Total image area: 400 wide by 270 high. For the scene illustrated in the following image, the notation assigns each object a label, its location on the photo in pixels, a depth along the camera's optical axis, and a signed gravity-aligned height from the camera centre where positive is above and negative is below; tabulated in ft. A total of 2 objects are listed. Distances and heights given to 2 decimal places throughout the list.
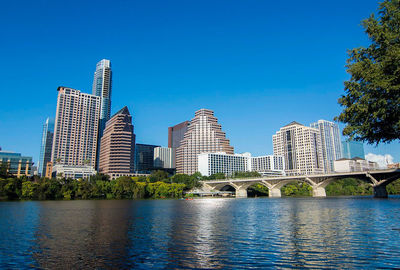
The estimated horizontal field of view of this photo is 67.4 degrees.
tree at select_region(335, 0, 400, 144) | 85.25 +31.15
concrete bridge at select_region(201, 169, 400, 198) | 451.65 +20.21
